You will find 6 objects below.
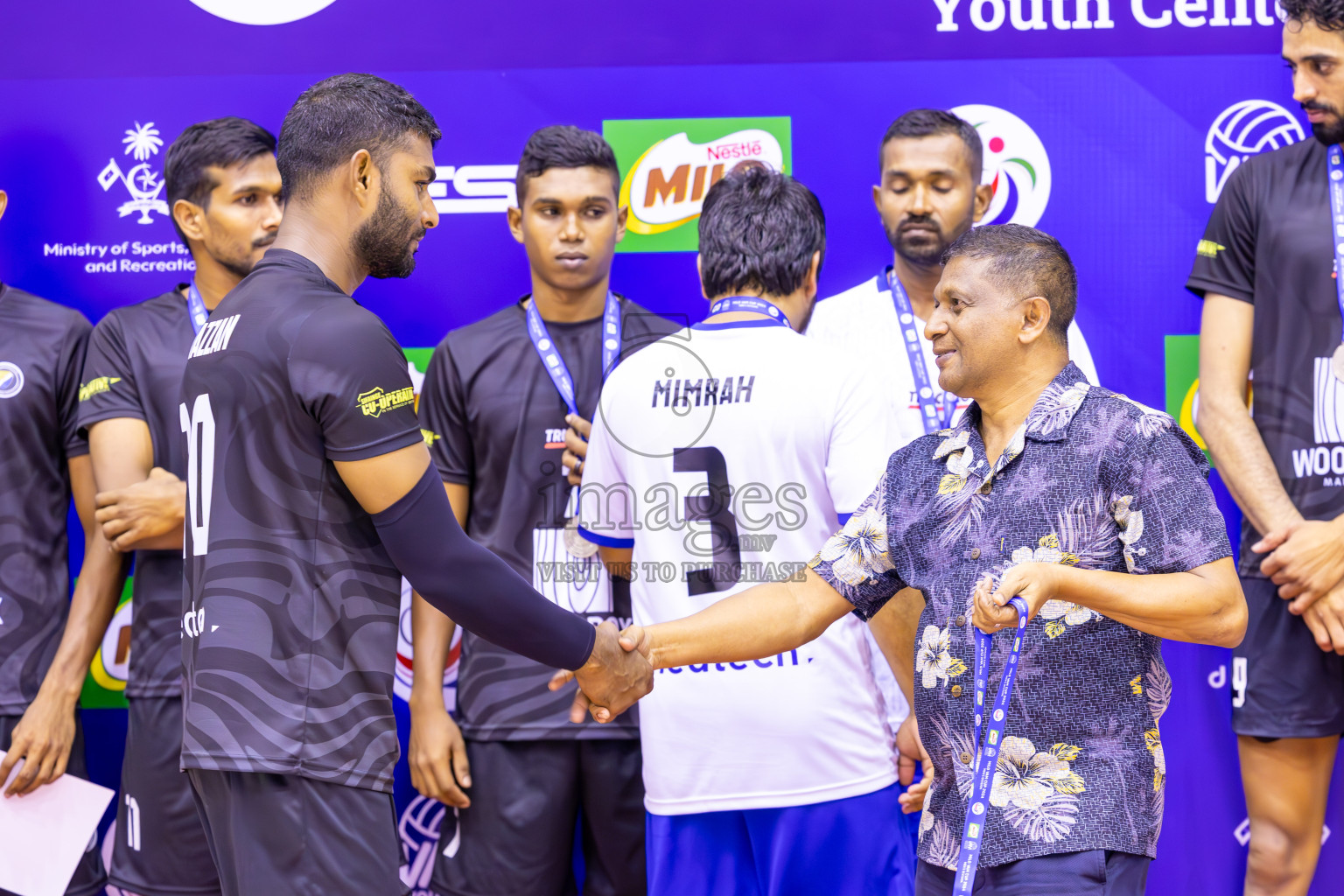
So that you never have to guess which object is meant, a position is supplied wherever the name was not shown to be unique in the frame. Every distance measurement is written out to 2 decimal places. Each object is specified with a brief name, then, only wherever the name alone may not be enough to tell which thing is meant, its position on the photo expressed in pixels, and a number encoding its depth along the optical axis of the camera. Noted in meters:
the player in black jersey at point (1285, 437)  6.74
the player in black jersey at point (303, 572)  4.33
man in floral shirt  4.16
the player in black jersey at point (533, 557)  6.94
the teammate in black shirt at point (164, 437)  6.91
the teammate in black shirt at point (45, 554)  7.11
